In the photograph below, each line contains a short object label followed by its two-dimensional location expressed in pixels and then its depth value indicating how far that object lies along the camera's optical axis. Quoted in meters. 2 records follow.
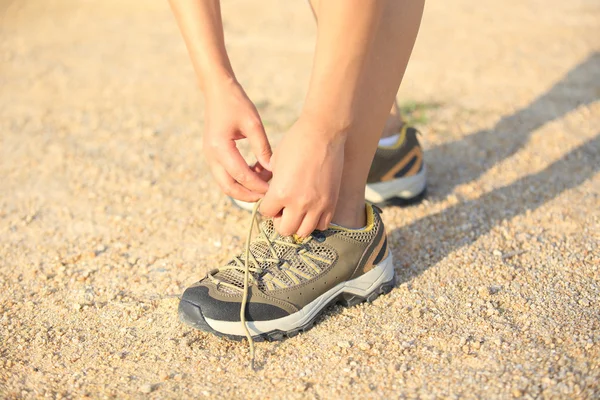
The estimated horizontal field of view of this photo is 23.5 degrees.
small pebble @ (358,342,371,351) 1.68
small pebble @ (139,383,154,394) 1.62
